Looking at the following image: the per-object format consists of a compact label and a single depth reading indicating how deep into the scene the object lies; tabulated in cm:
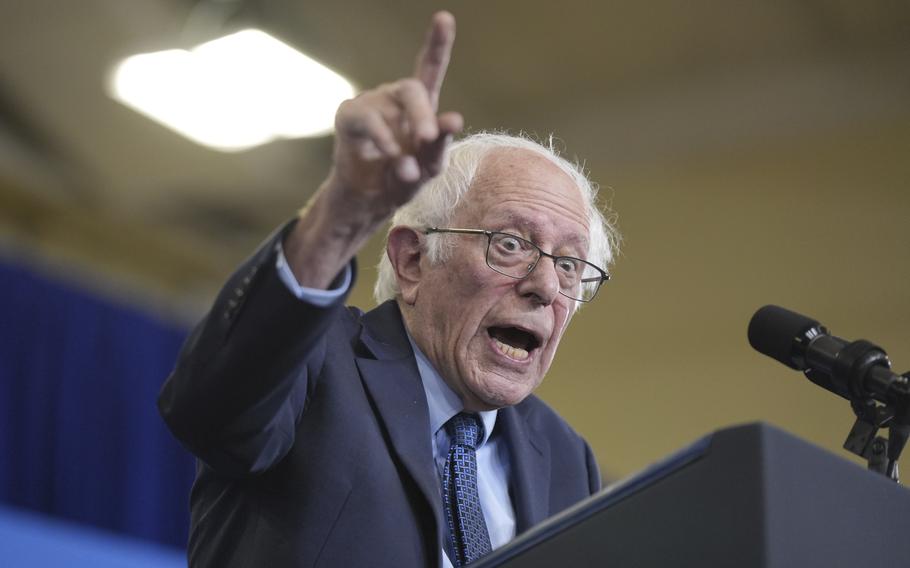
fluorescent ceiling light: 549
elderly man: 259
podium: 248
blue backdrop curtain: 432
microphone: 267
